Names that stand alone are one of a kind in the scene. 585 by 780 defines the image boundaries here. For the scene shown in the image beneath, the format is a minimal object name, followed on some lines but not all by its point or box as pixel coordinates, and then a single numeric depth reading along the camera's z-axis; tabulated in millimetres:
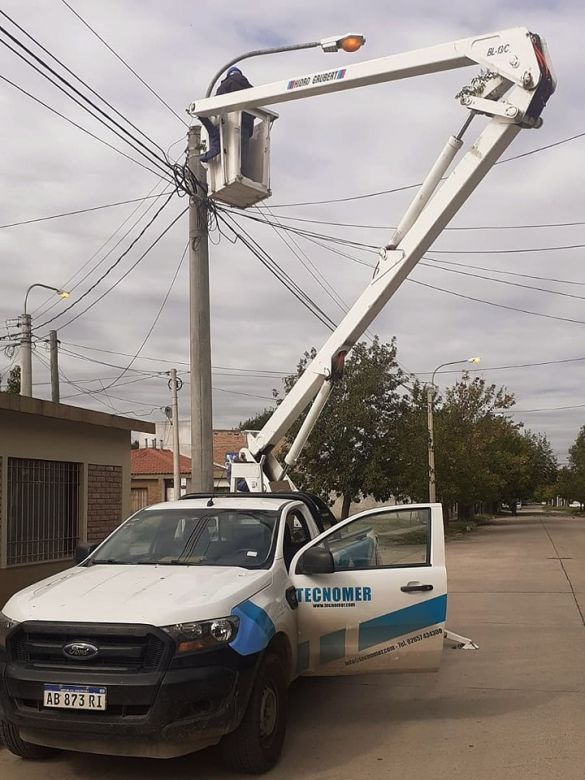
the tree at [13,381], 36312
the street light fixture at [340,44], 9742
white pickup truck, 4844
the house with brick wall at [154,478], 41875
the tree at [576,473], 68625
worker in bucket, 11391
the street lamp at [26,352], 24438
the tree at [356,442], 29594
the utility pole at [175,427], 30789
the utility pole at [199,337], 11273
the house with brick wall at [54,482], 10555
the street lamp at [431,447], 30817
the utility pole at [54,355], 29672
